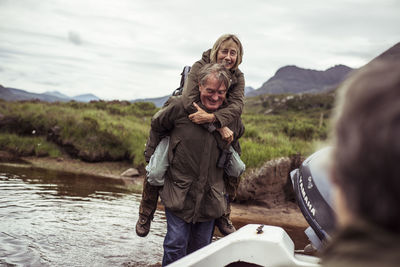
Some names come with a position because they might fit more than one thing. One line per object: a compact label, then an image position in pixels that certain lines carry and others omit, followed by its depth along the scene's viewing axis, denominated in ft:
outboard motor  10.59
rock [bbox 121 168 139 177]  35.50
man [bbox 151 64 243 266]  10.09
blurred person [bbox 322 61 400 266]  2.45
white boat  8.98
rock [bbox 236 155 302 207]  26.35
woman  10.41
